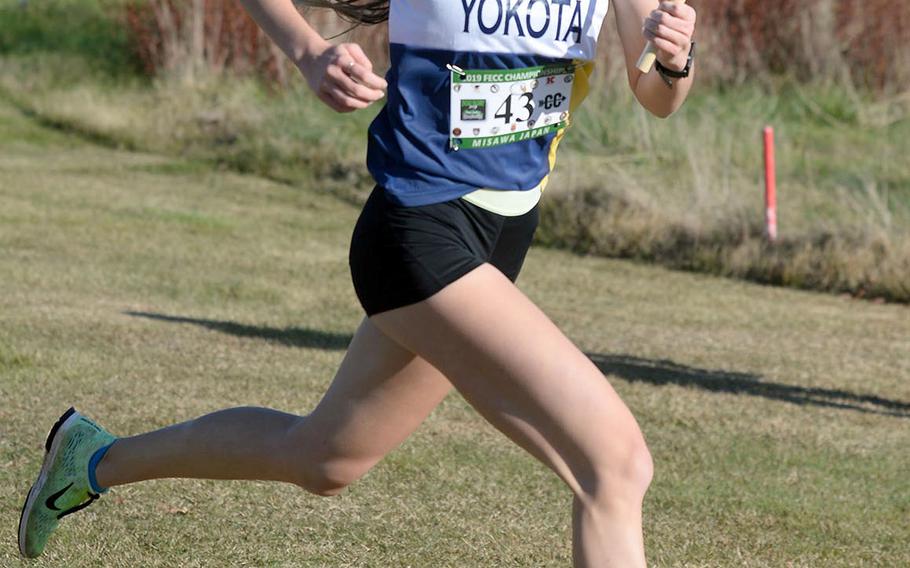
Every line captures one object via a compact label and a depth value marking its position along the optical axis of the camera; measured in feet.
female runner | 17.89
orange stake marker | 74.38
